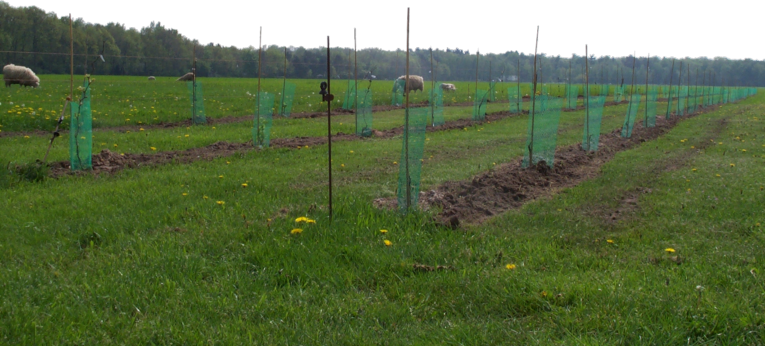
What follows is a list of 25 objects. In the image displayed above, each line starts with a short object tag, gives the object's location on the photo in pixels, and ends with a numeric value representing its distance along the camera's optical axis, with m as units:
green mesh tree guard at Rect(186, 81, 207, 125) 15.22
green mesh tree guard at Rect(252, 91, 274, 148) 10.86
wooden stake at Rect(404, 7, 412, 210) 5.93
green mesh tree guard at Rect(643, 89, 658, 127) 17.24
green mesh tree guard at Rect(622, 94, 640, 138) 14.02
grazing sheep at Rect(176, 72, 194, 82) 32.47
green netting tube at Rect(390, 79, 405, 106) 25.56
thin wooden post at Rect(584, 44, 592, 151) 11.03
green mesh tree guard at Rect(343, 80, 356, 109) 20.47
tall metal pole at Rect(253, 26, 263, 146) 10.78
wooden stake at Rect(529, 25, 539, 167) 8.67
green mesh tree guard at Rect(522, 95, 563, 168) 9.32
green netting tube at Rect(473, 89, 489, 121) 18.77
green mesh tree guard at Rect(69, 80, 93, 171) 8.19
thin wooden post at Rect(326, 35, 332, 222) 5.34
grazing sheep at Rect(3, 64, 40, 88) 23.50
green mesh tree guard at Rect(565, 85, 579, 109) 27.30
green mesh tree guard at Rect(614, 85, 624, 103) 32.90
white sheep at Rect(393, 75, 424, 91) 36.88
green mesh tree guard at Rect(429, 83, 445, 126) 17.24
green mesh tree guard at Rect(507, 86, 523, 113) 22.95
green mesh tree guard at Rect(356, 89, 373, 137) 13.71
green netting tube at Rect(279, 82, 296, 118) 18.48
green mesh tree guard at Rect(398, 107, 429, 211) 6.03
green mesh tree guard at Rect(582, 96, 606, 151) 11.12
